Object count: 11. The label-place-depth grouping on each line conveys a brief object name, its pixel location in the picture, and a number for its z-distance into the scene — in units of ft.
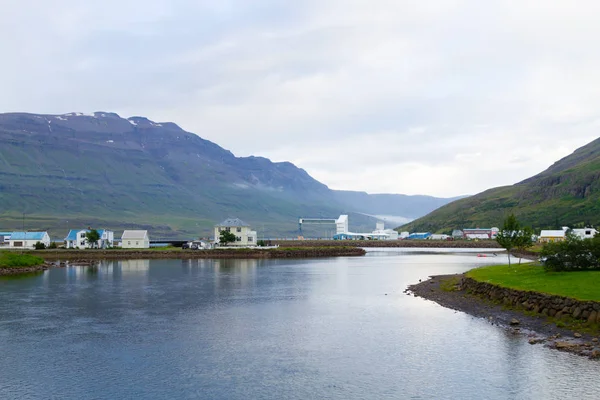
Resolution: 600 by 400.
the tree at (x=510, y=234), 192.75
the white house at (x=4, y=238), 463.01
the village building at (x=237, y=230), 493.36
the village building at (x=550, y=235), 524.40
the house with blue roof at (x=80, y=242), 472.03
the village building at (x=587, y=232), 443.16
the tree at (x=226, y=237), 479.41
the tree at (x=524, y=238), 192.34
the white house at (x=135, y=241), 481.05
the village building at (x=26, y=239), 462.19
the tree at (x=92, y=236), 459.32
